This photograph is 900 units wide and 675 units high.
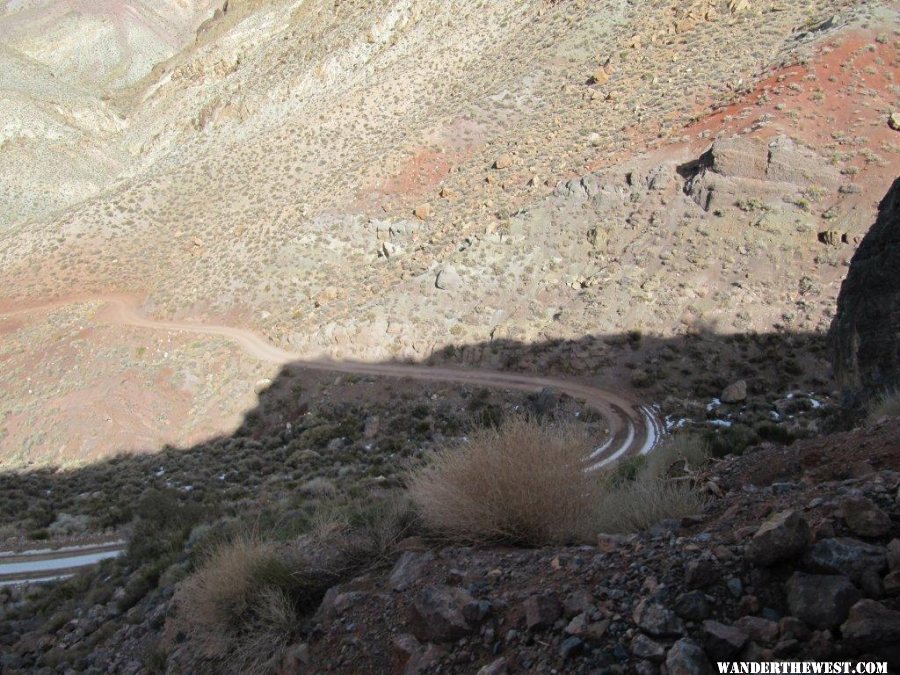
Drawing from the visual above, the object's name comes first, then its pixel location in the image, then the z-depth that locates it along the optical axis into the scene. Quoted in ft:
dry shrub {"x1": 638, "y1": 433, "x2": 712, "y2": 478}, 29.71
